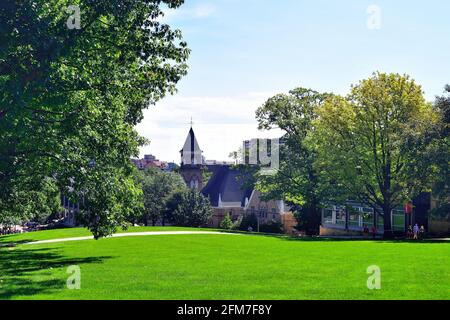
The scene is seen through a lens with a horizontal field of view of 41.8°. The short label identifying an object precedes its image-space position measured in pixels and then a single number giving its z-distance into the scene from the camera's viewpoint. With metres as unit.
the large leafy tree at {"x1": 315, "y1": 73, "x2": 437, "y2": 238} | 47.59
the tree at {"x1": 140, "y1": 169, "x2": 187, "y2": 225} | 93.12
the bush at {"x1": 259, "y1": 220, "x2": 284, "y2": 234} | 74.81
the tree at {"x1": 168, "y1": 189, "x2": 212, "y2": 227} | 84.56
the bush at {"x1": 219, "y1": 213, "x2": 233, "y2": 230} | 84.12
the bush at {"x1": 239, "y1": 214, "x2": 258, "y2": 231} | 77.60
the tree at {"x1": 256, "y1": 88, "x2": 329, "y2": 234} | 63.62
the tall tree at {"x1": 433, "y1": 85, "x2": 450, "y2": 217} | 43.69
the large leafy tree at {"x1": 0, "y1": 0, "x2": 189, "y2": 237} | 17.97
